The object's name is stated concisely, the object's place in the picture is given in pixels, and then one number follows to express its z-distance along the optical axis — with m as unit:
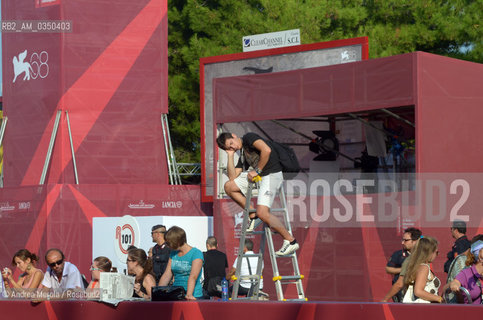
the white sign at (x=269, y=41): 27.02
